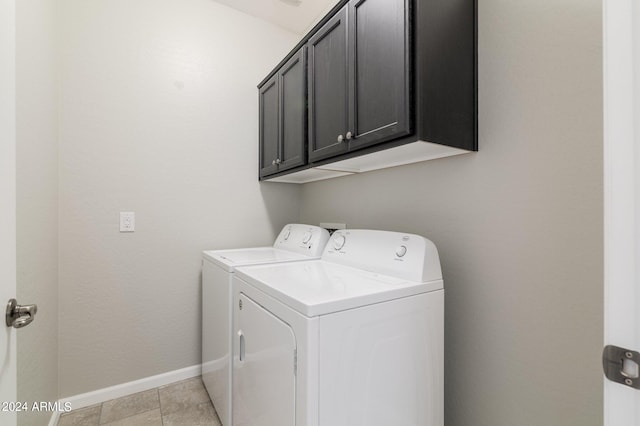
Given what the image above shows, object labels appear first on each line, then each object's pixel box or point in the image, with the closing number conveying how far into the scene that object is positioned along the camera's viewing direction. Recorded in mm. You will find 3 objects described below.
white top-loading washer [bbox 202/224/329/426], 1472
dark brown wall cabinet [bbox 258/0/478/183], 1036
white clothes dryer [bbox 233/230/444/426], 848
